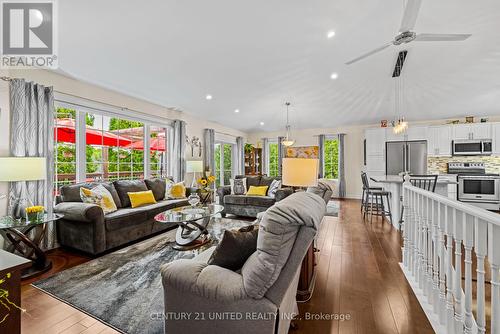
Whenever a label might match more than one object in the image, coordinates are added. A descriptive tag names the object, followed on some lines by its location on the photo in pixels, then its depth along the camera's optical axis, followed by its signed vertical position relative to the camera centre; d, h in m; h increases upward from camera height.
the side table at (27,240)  2.51 -0.87
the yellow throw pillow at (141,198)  3.97 -0.55
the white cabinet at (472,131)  5.75 +0.92
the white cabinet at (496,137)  5.64 +0.73
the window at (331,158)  8.10 +0.31
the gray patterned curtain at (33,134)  2.93 +0.44
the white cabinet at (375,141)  6.80 +0.78
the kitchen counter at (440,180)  4.02 -0.24
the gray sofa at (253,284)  1.20 -0.66
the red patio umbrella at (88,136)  3.67 +0.56
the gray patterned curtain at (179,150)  5.57 +0.41
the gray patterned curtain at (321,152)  8.07 +0.52
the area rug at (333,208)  5.39 -1.09
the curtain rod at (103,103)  2.94 +1.16
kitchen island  4.13 -0.45
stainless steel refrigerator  6.36 +0.28
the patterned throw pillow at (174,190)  4.73 -0.48
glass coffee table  3.09 -0.87
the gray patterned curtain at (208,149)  6.69 +0.52
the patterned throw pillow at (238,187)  5.50 -0.49
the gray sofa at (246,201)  4.88 -0.77
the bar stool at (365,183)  4.97 -0.36
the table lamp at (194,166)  5.52 +0.02
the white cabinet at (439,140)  6.15 +0.72
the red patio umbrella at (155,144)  4.99 +0.53
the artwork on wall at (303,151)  8.40 +0.58
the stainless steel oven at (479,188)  5.42 -0.52
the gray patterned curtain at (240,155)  8.62 +0.45
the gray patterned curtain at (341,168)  7.75 -0.04
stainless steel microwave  5.70 +0.51
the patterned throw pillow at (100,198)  3.35 -0.46
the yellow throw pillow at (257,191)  5.30 -0.56
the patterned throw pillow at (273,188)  5.11 -0.48
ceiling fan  2.08 +1.41
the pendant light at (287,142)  6.27 +0.71
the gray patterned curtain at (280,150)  8.68 +0.64
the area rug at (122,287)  1.80 -1.17
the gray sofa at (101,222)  2.97 -0.77
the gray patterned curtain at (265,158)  9.05 +0.35
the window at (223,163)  7.85 +0.14
